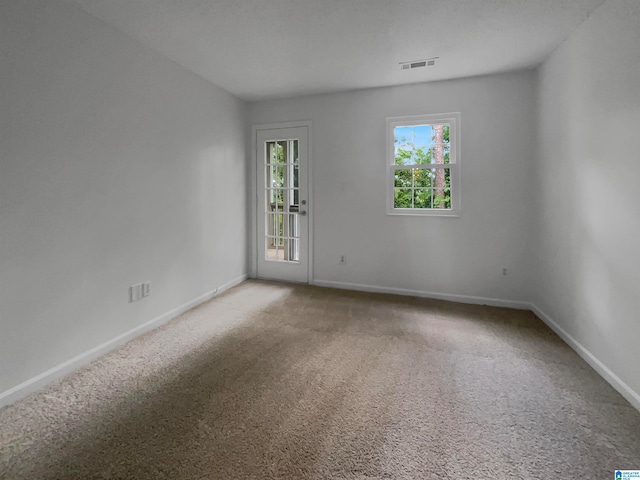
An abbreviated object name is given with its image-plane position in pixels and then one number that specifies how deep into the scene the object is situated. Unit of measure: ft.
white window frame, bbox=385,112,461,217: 11.66
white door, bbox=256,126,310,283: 13.78
